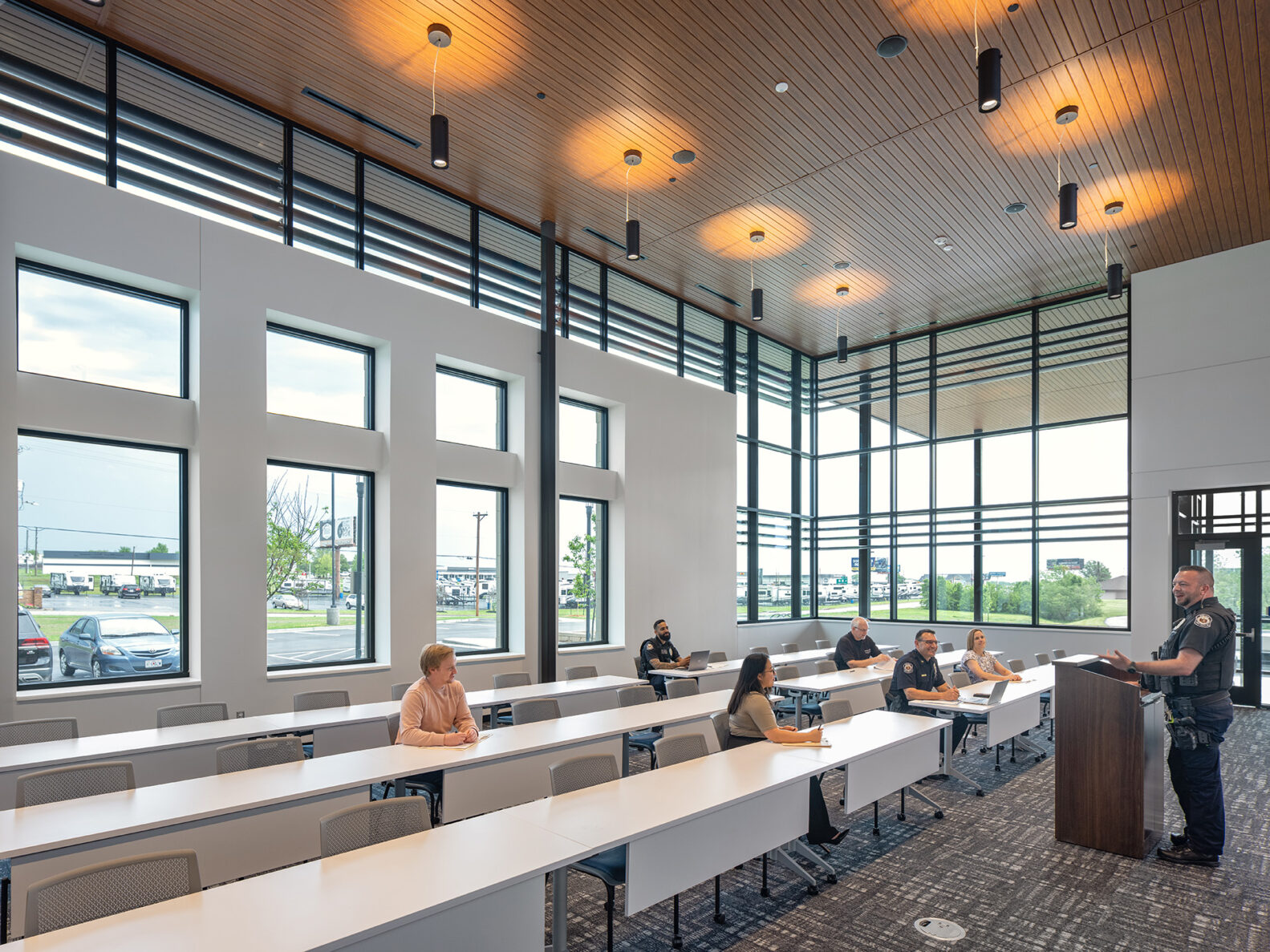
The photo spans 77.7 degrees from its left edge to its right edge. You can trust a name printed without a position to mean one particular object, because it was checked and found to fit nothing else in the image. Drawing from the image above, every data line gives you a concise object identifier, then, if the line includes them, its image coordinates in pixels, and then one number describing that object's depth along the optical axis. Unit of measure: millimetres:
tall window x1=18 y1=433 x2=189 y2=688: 6078
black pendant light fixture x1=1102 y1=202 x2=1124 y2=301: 8316
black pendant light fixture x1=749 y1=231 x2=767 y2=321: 8422
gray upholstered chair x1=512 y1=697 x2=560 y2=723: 5434
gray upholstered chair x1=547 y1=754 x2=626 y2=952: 3340
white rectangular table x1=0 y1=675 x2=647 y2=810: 4121
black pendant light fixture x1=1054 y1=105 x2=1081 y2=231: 6578
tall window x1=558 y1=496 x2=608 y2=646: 10016
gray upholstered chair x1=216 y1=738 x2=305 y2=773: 4102
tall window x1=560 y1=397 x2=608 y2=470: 10266
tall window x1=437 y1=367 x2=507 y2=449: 8984
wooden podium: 4668
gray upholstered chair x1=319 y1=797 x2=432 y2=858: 2859
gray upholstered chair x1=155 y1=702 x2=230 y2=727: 5164
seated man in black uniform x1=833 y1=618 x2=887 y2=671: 8891
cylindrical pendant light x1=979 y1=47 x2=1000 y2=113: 4664
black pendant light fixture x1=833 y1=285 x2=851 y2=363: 10930
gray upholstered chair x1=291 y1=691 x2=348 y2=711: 5801
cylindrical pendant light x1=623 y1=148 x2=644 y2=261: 7266
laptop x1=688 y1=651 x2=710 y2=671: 8156
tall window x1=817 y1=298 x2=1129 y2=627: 11500
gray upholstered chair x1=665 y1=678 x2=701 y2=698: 6730
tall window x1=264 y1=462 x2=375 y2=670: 7367
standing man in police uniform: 4445
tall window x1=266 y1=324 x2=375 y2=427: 7609
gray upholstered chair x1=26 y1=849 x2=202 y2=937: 2277
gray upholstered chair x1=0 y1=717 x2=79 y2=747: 4566
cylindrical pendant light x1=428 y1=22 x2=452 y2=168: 5414
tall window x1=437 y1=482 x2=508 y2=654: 8711
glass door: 9781
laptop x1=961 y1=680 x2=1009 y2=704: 6176
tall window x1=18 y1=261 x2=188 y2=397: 6191
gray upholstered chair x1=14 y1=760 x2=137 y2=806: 3492
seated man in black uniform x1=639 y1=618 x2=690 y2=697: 8477
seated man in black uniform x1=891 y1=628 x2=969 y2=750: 6551
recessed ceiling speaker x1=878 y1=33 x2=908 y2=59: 5840
